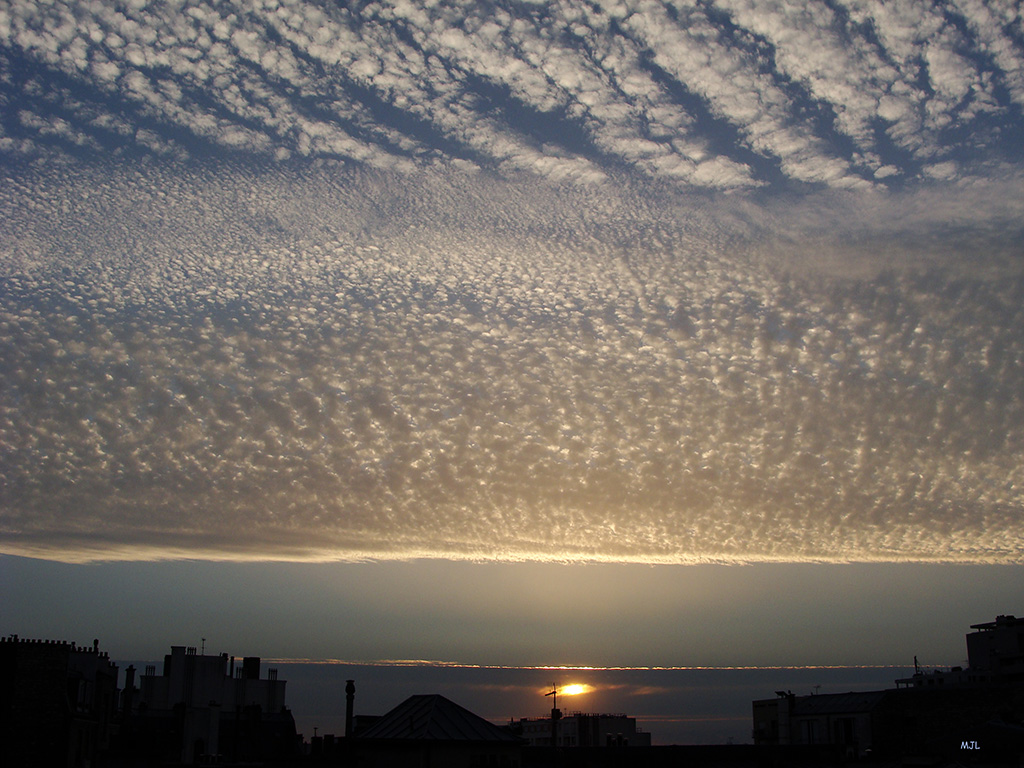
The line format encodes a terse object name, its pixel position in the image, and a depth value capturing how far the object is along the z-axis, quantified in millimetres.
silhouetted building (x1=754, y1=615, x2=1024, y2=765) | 76500
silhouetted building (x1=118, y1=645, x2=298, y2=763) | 92312
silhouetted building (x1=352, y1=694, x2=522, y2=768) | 69625
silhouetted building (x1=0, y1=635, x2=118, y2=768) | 66500
